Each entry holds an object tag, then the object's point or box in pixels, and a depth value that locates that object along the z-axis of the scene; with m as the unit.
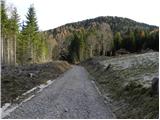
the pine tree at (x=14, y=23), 31.96
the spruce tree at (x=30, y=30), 34.85
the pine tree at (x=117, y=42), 55.61
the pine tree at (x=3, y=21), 29.38
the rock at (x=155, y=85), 8.00
